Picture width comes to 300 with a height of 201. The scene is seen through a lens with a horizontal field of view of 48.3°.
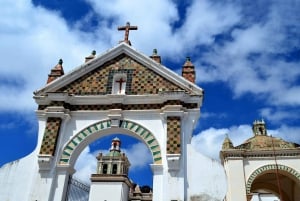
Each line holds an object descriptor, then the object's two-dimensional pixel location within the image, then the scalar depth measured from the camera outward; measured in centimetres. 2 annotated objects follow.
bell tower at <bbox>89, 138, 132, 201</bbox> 3156
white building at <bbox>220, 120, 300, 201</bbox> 1702
